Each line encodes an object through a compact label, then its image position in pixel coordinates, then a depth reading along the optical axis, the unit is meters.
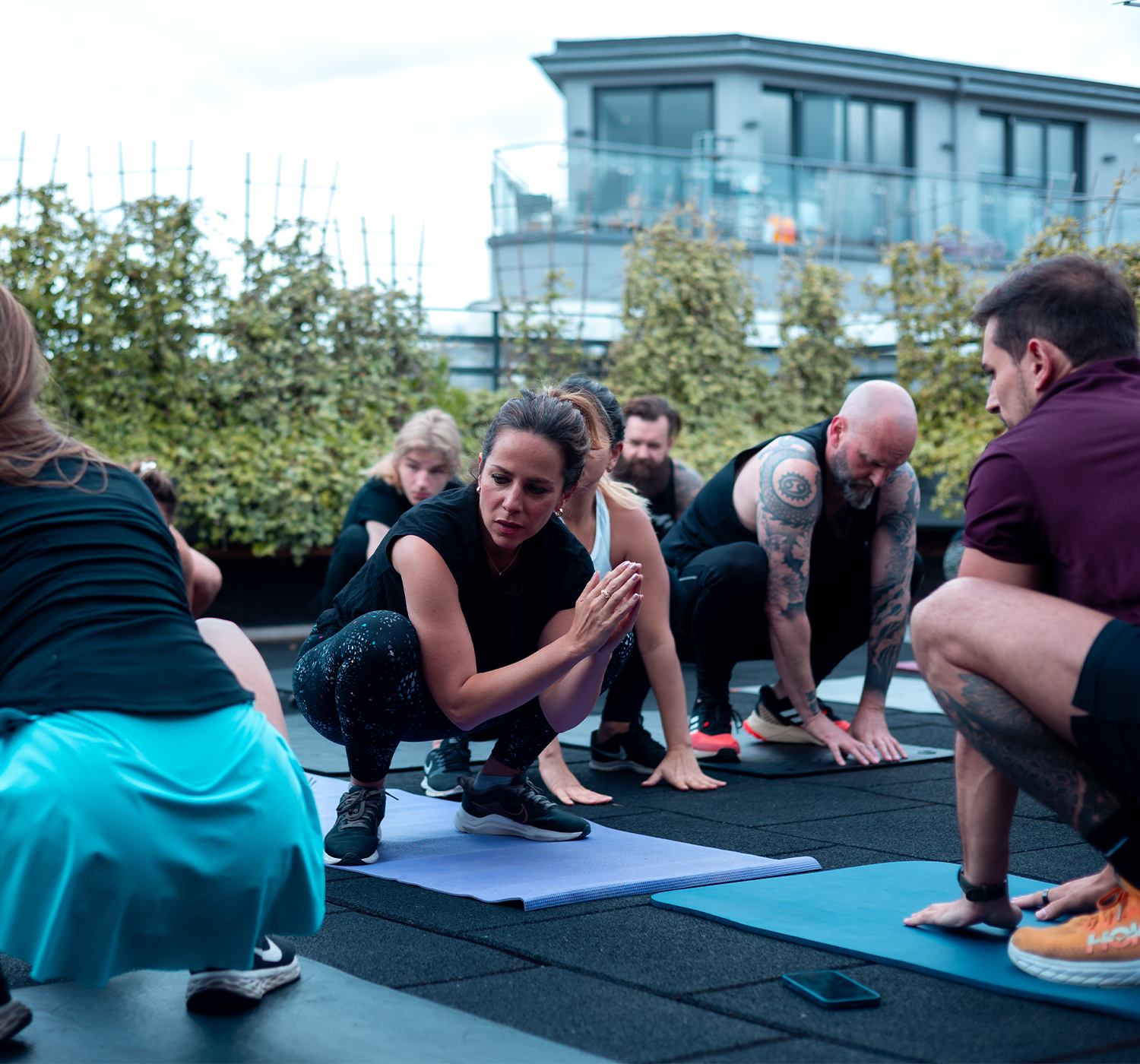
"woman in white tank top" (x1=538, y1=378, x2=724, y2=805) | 2.99
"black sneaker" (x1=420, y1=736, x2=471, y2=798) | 3.03
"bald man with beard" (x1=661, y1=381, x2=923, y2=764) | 3.29
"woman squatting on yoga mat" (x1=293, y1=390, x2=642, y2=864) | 2.21
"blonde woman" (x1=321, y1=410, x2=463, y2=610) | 4.09
